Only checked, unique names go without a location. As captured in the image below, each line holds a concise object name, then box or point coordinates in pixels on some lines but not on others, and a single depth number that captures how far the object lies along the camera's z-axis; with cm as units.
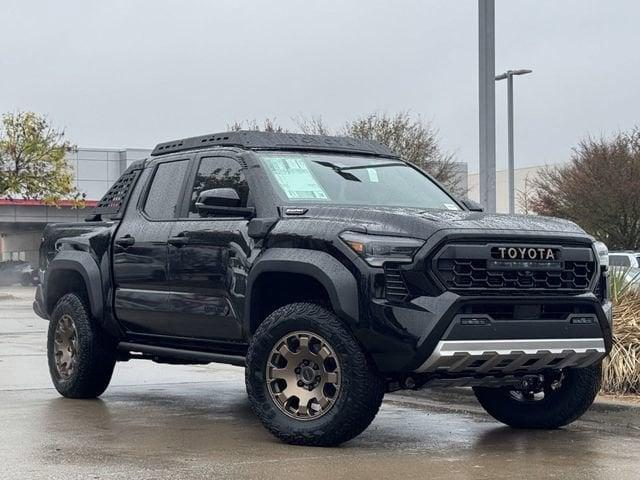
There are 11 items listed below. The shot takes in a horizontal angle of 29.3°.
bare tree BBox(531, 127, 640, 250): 3688
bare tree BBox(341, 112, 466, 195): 3669
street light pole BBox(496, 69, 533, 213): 2925
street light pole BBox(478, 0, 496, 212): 1306
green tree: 4069
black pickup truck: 724
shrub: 1002
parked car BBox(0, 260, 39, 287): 5991
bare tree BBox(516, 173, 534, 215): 4353
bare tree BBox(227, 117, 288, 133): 4167
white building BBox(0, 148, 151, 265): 6881
